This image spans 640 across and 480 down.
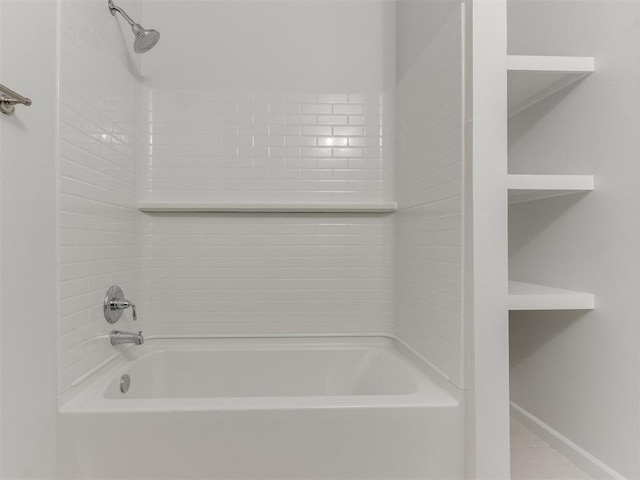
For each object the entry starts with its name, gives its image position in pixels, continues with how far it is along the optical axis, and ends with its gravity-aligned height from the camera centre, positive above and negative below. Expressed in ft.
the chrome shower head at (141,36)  5.97 +2.90
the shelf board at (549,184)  4.75 +0.69
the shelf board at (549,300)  4.82 -0.61
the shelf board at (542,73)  4.82 +2.03
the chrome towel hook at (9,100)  3.66 +1.27
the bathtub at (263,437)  4.50 -2.01
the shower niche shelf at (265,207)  7.23 +0.66
